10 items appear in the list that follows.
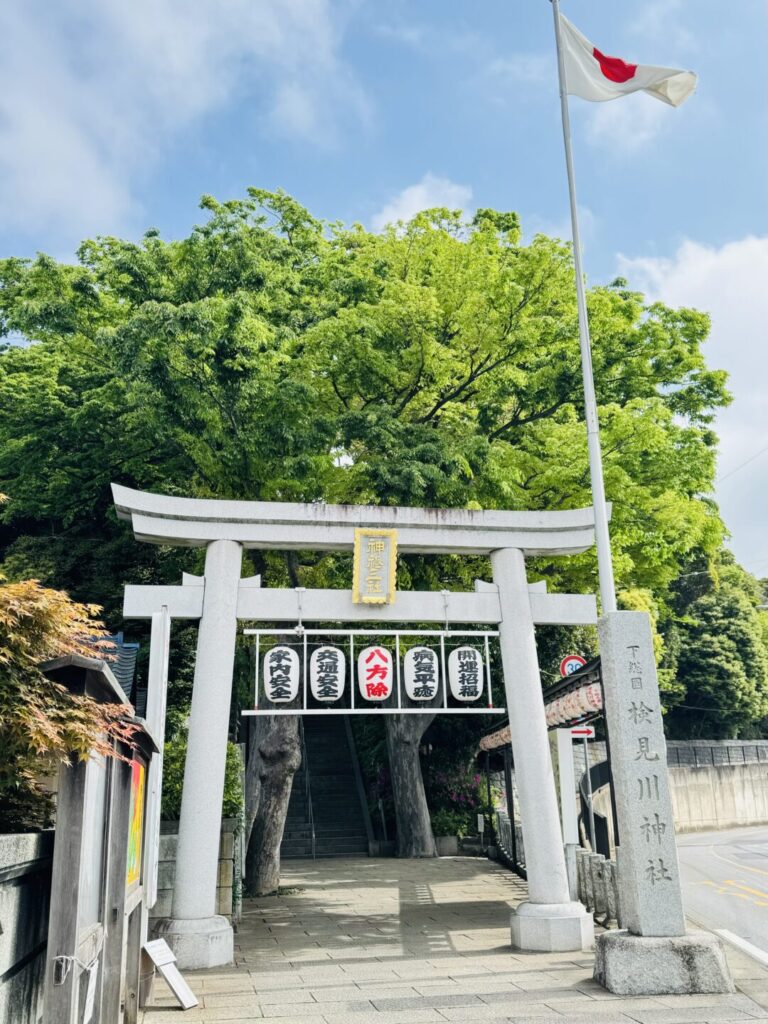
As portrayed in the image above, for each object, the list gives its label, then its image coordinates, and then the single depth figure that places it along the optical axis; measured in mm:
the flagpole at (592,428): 9914
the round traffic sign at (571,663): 19627
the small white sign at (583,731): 14854
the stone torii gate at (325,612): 10289
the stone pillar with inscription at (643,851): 8078
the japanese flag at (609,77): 11055
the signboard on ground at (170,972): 7723
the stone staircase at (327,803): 22984
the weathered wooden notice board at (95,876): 4027
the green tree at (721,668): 37906
